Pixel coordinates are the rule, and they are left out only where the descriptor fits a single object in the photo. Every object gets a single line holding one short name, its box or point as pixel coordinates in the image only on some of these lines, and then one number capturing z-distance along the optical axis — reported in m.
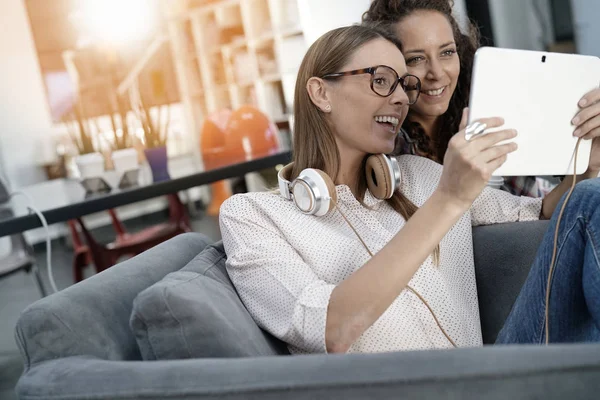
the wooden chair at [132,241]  2.88
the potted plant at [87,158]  2.52
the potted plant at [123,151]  2.59
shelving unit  5.80
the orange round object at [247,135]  3.08
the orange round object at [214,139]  3.11
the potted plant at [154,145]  2.71
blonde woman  0.98
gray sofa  0.65
